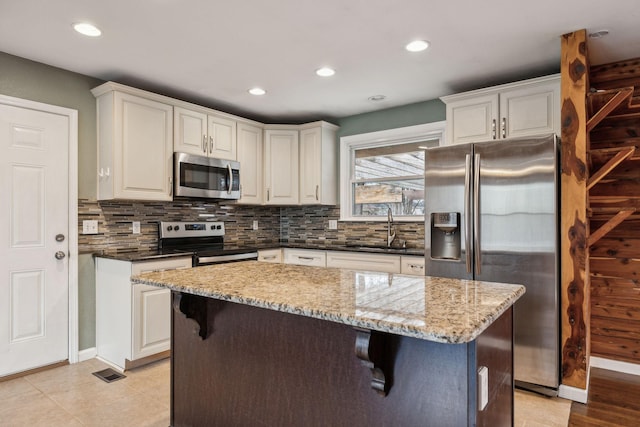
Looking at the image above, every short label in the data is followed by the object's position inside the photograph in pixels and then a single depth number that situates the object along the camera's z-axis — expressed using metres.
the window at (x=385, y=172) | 4.10
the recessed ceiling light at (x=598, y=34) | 2.51
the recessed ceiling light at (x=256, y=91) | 3.62
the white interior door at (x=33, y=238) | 2.85
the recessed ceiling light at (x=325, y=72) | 3.16
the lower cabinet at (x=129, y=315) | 2.99
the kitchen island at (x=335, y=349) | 1.24
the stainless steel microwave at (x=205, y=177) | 3.54
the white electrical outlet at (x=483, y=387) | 1.26
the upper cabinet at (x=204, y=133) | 3.60
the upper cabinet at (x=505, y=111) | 2.98
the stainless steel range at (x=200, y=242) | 3.53
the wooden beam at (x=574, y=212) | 2.49
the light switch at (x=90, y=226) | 3.23
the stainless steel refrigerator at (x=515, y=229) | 2.58
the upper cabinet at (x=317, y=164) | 4.40
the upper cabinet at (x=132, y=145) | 3.16
